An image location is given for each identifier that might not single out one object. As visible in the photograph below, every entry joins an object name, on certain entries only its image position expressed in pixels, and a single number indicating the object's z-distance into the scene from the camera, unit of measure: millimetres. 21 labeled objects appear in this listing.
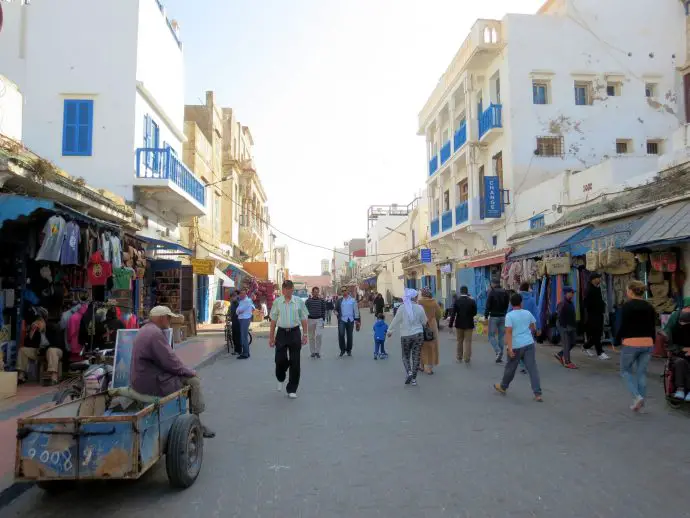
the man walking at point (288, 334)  8586
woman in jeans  7062
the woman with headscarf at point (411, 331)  9609
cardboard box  8461
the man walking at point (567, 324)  11250
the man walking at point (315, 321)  14328
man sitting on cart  5195
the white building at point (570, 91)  21719
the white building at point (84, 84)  15625
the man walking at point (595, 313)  12141
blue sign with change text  22062
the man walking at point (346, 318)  14539
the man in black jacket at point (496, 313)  12328
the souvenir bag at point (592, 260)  12570
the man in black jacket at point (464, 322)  12164
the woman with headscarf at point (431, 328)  11117
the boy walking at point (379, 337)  13969
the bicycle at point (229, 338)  15609
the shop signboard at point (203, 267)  20000
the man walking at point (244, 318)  14461
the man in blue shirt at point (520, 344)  8094
